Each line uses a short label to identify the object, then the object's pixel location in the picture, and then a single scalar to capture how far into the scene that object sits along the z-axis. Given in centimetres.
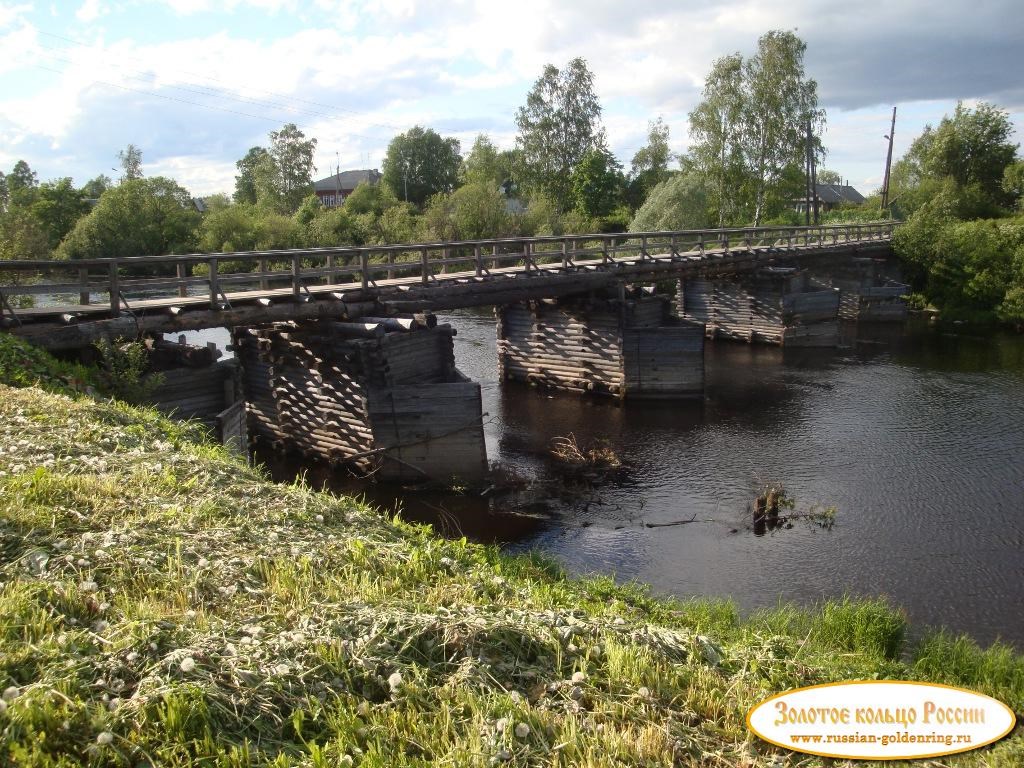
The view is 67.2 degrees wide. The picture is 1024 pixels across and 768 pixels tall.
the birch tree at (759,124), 5072
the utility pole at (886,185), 6075
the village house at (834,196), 9200
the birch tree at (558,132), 5934
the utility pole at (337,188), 9674
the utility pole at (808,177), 5191
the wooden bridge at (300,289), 1318
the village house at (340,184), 10388
